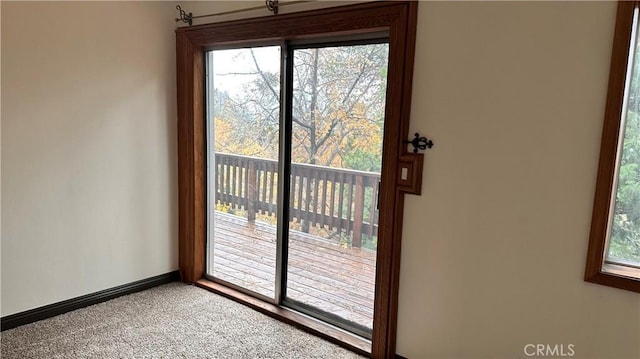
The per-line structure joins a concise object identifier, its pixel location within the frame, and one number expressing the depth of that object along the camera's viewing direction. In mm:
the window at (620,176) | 1508
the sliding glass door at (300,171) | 2398
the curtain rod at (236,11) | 2404
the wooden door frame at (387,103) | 2008
